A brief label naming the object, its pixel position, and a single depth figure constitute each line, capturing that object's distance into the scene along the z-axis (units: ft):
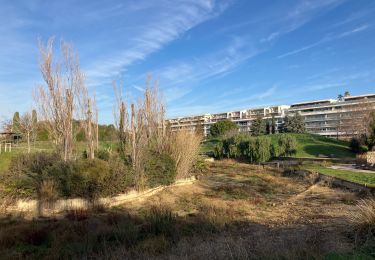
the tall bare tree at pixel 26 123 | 74.84
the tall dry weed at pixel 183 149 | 51.85
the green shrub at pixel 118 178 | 36.47
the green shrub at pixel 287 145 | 110.11
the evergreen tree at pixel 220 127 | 185.53
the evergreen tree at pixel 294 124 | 218.79
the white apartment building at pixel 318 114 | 140.87
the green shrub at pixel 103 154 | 45.37
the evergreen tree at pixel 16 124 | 103.42
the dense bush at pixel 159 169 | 44.37
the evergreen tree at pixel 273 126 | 250.29
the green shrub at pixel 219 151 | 117.92
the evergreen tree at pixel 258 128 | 220.21
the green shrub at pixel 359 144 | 104.34
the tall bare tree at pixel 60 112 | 42.22
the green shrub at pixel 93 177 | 34.37
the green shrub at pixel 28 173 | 32.40
